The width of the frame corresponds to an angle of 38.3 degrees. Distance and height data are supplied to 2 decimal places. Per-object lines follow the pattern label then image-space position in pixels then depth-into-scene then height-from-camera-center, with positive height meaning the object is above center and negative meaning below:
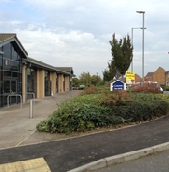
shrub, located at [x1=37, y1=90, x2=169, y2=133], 7.86 -1.00
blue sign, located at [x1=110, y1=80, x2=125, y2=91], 10.83 -0.11
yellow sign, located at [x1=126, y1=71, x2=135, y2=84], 17.78 +0.48
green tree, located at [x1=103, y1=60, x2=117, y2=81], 38.94 +1.74
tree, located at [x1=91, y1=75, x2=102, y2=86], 68.85 +1.68
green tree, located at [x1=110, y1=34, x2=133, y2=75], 25.56 +3.18
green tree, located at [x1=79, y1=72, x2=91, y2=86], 72.63 +1.80
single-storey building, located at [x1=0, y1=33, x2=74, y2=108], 16.00 +0.83
